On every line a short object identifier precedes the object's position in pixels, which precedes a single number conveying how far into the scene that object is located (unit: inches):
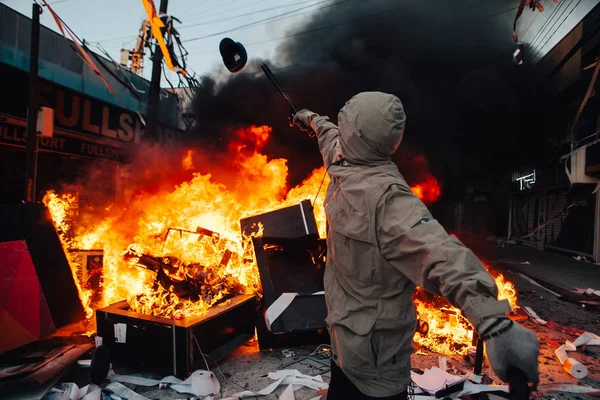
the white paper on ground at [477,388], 132.4
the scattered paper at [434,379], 134.5
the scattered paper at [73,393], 124.6
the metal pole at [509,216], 679.2
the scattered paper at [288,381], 135.6
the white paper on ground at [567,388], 140.6
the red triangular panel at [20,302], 146.2
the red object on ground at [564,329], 205.3
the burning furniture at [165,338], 139.6
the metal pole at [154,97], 423.2
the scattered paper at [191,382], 132.6
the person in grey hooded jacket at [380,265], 54.3
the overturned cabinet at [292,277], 160.1
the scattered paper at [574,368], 153.3
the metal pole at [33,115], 215.0
